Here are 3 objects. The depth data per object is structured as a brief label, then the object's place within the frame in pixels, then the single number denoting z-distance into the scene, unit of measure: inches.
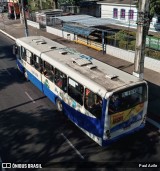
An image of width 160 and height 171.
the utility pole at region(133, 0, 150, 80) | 473.7
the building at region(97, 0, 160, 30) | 1405.0
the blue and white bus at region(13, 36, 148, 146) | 409.7
